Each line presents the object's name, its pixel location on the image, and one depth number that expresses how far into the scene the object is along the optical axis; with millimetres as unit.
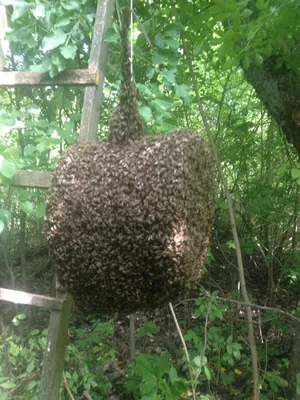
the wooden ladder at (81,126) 1003
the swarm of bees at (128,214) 713
